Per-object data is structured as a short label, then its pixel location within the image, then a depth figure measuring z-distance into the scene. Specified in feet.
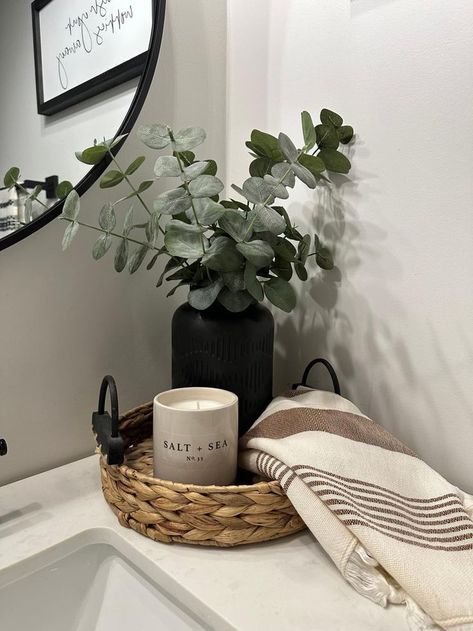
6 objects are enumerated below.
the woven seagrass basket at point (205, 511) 1.70
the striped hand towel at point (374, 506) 1.48
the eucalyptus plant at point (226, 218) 1.82
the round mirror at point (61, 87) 2.01
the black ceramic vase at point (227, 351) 2.03
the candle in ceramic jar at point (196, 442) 1.77
